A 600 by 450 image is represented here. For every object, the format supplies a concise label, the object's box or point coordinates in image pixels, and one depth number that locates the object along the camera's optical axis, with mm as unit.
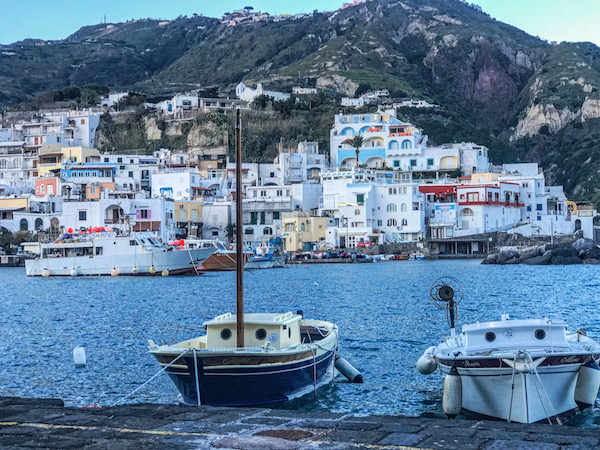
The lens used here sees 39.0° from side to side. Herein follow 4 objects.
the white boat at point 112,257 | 69188
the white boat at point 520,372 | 15375
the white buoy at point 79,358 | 23516
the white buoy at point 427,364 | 17922
